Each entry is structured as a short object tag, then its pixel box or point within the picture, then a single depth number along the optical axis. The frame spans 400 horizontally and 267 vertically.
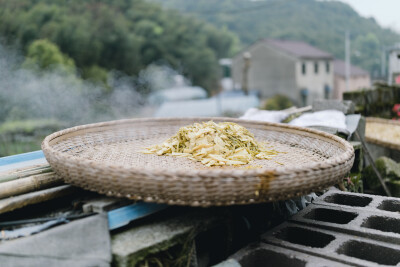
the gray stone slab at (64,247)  1.71
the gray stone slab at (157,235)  1.88
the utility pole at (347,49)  33.62
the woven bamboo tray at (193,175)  1.85
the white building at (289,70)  37.72
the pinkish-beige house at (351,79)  41.88
